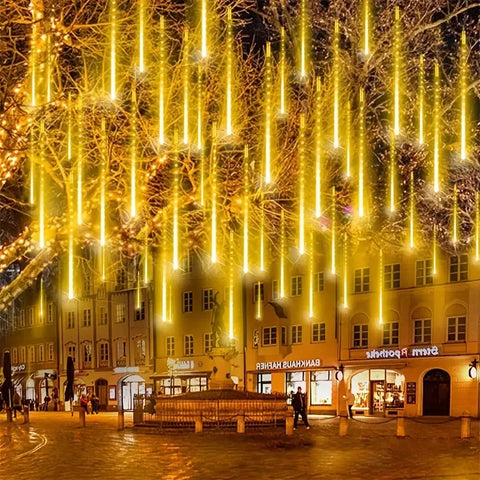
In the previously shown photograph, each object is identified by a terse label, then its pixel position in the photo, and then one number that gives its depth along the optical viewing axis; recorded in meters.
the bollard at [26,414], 35.00
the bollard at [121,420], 27.79
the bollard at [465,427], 22.58
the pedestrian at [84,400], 41.67
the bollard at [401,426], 23.28
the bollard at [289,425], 23.56
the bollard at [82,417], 31.14
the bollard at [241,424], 24.28
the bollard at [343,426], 23.83
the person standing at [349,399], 33.25
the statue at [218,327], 29.73
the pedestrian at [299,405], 27.25
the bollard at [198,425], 24.71
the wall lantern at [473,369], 36.03
